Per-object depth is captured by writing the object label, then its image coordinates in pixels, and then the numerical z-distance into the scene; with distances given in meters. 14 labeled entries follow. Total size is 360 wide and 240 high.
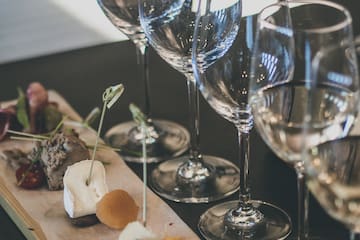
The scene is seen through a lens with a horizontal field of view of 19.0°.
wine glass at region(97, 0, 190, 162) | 0.91
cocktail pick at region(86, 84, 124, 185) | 0.80
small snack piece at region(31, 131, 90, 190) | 0.85
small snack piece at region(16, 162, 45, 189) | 0.86
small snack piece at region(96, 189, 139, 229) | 0.79
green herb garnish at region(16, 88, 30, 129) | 0.95
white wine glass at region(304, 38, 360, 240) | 0.62
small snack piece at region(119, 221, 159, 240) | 0.73
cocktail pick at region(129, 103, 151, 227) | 0.77
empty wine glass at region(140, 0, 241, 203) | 0.85
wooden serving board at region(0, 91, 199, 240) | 0.79
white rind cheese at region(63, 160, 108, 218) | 0.80
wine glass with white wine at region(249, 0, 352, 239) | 0.66
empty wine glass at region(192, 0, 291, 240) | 0.78
